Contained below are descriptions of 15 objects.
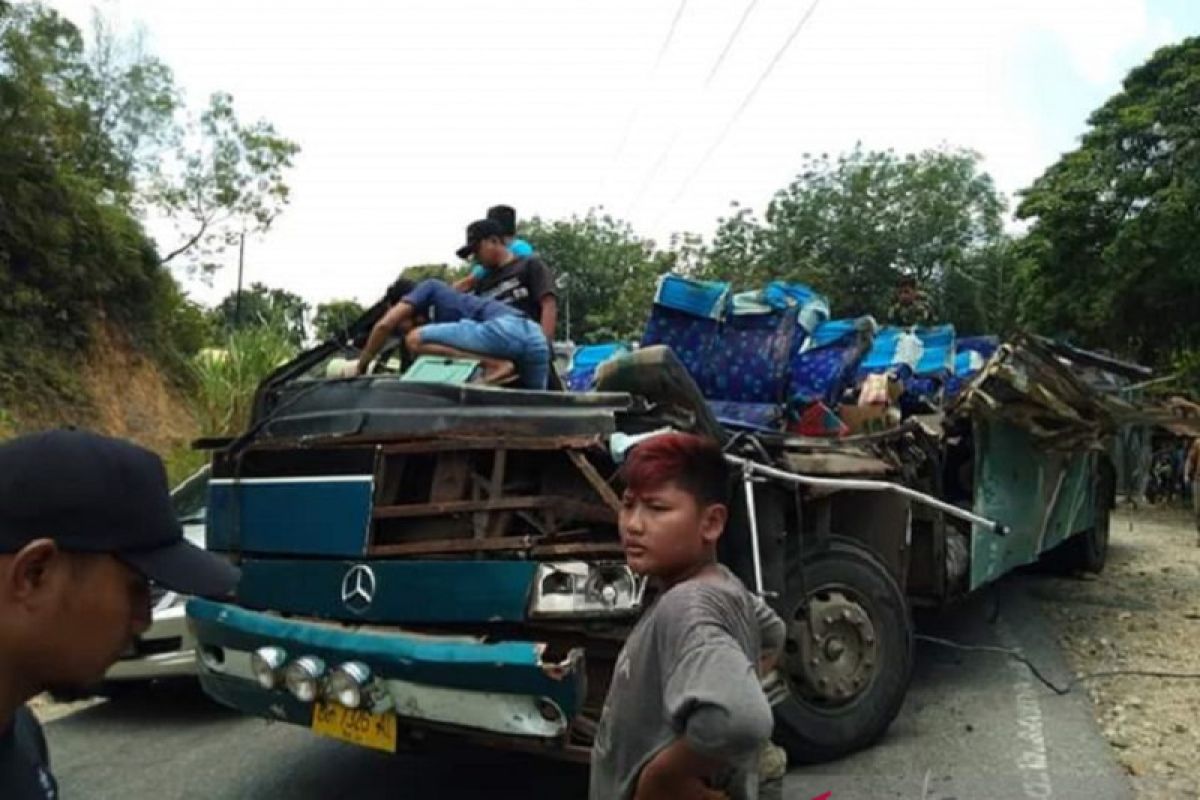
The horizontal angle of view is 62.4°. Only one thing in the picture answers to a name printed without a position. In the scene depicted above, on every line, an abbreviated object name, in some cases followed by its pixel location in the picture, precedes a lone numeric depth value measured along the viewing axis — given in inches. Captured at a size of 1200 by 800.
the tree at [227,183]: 872.3
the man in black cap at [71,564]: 46.9
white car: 206.8
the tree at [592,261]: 1125.7
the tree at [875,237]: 1033.5
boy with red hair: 66.2
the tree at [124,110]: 817.5
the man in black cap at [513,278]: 206.2
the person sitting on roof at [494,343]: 165.6
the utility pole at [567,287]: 1097.3
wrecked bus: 127.9
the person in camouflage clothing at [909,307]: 470.0
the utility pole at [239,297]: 910.4
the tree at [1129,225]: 609.0
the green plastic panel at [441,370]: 155.3
